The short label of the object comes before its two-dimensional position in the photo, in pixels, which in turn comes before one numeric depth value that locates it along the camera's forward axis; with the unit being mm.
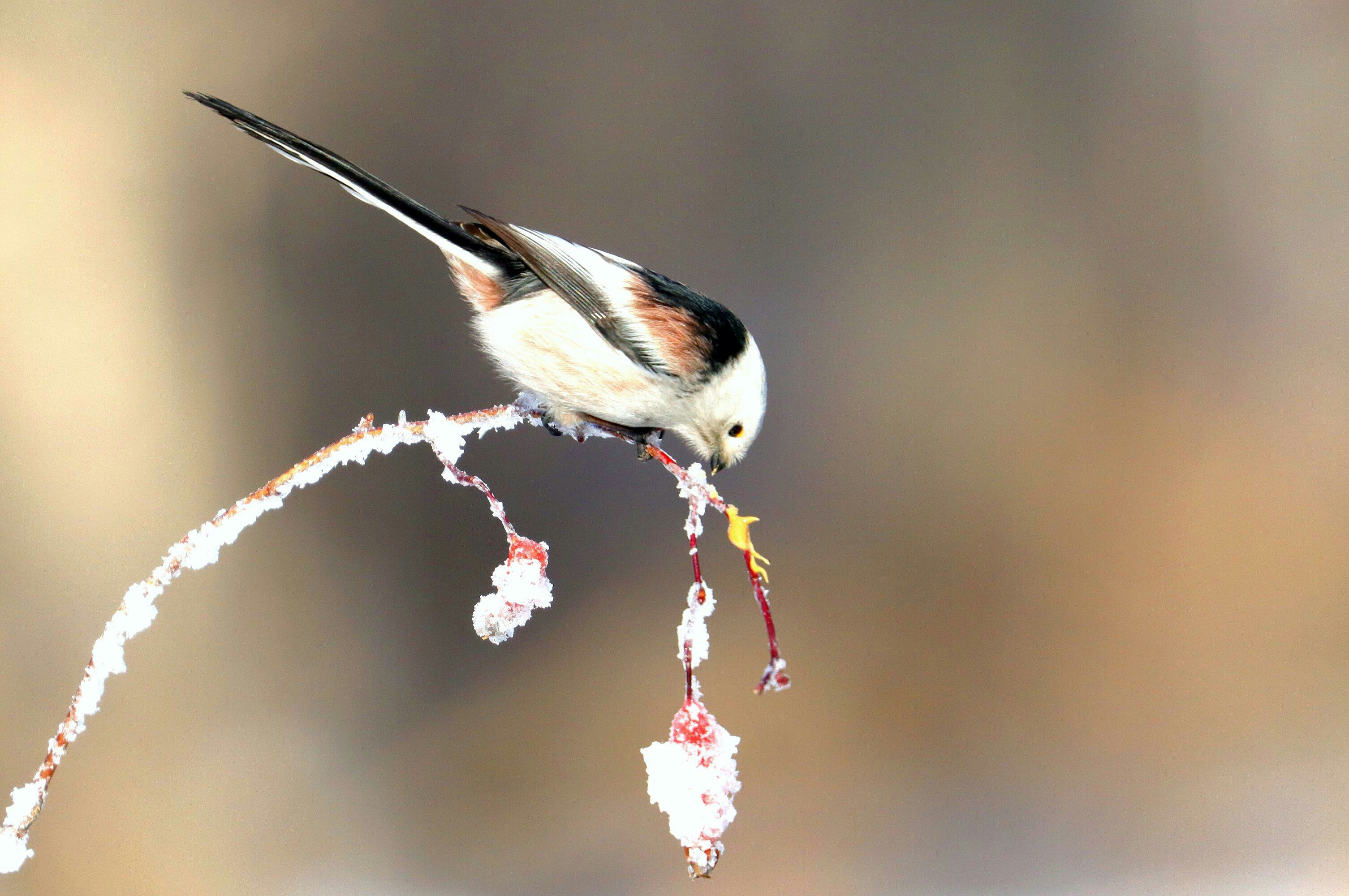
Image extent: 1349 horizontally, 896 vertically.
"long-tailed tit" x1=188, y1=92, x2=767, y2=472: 3422
